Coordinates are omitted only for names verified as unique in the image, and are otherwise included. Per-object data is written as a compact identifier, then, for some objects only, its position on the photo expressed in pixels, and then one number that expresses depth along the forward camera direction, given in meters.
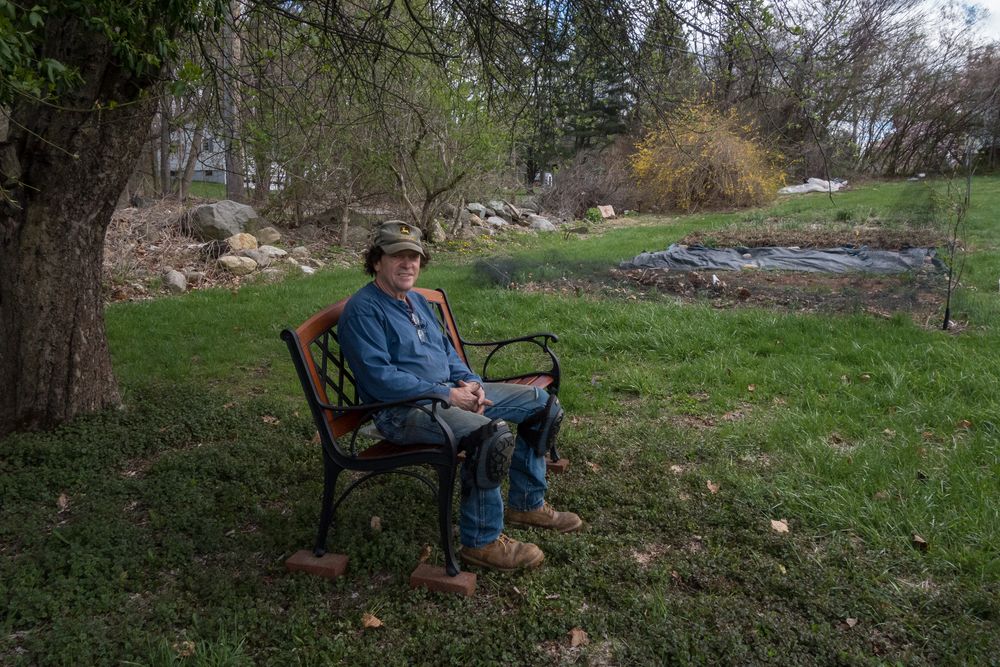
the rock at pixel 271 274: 10.84
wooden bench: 2.93
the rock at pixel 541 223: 20.89
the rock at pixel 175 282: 9.72
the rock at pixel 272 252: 12.06
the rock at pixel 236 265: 10.99
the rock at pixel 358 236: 15.02
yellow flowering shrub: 22.17
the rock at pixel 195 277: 10.30
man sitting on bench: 3.03
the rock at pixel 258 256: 11.61
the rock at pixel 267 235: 13.48
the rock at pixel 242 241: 11.97
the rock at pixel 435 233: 16.22
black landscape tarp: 10.70
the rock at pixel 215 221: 12.41
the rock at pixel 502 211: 21.64
